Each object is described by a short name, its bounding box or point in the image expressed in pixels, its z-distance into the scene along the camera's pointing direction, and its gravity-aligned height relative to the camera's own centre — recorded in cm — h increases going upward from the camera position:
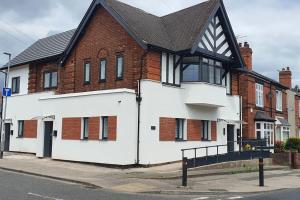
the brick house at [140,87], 2209 +310
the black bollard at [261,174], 1630 -137
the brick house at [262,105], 3212 +302
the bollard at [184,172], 1551 -125
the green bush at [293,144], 2819 -24
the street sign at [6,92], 2686 +288
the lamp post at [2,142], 2569 -37
